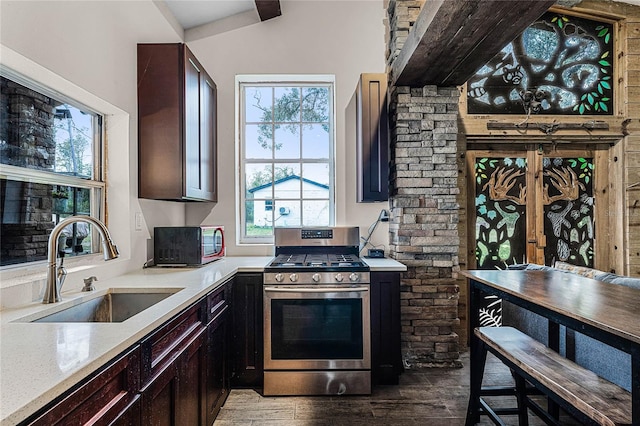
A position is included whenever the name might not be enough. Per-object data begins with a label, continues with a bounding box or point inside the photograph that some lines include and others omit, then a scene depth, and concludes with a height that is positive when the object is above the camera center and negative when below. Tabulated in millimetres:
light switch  2366 -50
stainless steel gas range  2414 -820
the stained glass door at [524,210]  3396 +13
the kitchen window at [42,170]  1511 +223
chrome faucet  1432 -160
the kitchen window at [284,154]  3322 +563
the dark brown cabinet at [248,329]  2467 -821
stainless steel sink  1756 -447
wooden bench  1230 -688
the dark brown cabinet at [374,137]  2854 +618
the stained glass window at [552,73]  3381 +1349
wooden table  1112 -381
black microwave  2477 -232
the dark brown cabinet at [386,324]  2482 -798
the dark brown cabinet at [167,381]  901 -587
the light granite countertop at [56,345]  754 -381
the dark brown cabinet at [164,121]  2344 +626
